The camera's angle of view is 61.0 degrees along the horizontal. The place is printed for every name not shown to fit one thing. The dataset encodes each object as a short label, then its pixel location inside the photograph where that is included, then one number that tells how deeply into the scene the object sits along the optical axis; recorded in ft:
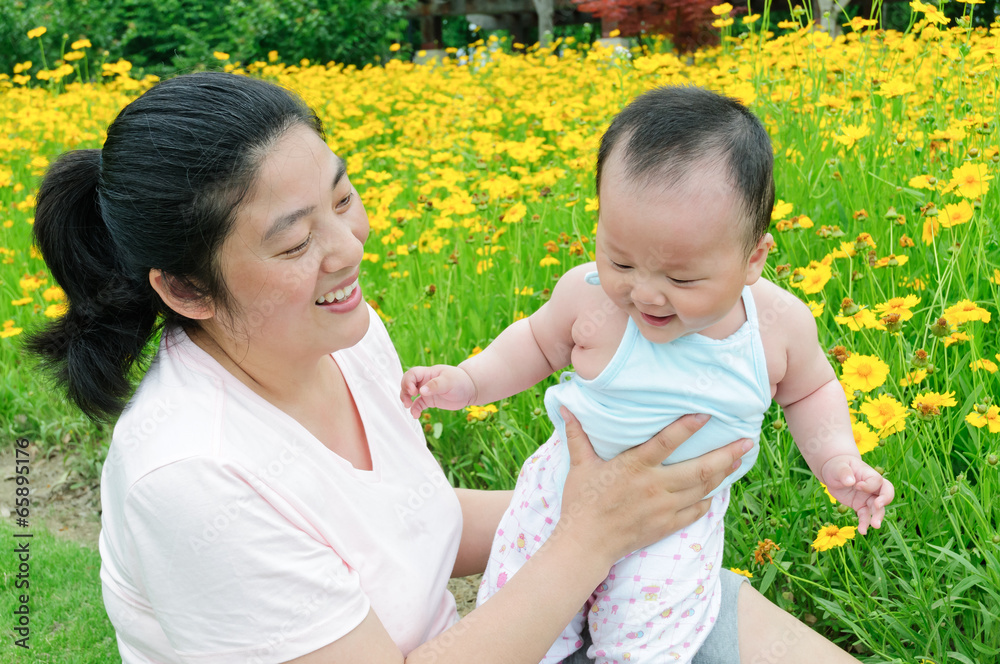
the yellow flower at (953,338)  4.29
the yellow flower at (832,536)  3.79
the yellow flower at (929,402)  3.94
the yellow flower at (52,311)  7.97
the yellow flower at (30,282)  8.44
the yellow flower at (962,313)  4.31
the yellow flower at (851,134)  6.27
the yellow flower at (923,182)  5.57
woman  3.10
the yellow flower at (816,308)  4.86
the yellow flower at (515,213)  7.31
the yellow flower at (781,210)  6.12
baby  3.21
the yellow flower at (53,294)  8.09
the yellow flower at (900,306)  4.40
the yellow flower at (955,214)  5.05
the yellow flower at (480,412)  5.39
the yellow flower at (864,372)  4.15
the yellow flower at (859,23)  7.95
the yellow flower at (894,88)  6.64
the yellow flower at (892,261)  5.02
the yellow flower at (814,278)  5.15
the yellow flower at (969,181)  5.43
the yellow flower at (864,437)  3.96
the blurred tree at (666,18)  20.93
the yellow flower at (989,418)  3.86
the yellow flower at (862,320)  4.46
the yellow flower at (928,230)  5.82
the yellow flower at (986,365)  4.26
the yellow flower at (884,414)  4.00
